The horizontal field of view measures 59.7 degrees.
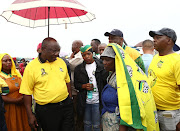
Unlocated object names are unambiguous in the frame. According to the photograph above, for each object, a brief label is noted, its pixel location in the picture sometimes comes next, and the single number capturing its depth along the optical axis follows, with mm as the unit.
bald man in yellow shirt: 2715
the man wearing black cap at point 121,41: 3350
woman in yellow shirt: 3051
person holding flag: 1791
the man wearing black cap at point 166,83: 2577
